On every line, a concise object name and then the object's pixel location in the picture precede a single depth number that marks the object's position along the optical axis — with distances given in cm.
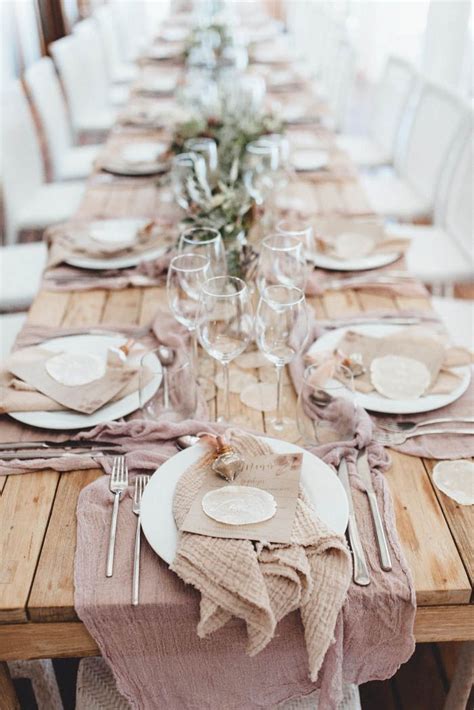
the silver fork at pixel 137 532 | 96
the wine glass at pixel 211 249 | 148
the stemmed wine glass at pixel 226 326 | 126
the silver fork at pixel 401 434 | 122
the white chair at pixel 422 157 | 276
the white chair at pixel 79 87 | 399
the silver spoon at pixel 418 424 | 125
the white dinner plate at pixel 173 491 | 101
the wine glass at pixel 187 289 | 141
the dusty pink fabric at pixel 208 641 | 96
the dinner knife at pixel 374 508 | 100
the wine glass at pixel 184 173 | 190
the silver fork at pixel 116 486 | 102
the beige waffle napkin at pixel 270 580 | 91
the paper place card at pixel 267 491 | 98
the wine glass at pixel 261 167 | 198
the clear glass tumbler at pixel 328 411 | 120
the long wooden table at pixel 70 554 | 97
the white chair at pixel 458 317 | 204
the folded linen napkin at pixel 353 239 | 187
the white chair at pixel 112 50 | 507
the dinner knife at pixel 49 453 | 120
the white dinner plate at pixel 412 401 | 128
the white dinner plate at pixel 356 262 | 181
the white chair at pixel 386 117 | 338
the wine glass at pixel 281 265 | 151
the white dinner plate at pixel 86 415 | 126
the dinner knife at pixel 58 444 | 123
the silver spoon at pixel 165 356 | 143
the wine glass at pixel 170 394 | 123
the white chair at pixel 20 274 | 234
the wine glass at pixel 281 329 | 125
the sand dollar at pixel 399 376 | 132
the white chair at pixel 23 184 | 287
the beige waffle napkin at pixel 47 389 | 130
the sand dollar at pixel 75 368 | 137
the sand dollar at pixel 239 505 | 101
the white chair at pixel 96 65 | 445
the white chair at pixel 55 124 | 339
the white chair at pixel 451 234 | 242
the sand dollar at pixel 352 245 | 186
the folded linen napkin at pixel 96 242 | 188
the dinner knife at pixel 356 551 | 97
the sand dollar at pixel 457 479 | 112
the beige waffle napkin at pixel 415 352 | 135
